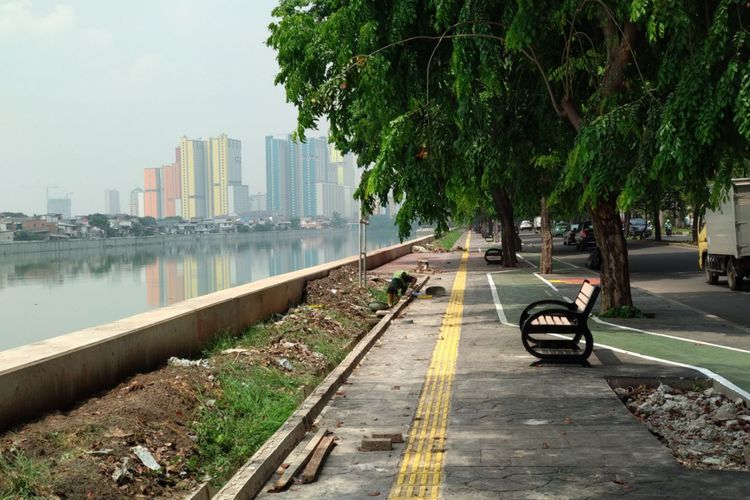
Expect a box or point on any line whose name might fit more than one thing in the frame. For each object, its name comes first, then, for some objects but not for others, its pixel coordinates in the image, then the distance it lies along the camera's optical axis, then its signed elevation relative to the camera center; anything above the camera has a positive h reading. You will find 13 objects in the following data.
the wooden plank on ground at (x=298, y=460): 6.36 -1.93
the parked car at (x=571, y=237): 58.72 -0.99
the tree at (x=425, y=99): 15.03 +2.55
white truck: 22.31 -0.53
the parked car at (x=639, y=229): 68.19 -0.64
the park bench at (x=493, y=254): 40.12 -1.44
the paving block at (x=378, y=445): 7.33 -1.93
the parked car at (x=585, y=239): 51.31 -1.00
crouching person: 20.77 -1.67
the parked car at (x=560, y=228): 89.91 -0.52
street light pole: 23.43 -0.52
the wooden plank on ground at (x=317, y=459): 6.53 -1.94
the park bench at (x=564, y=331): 11.34 -1.50
